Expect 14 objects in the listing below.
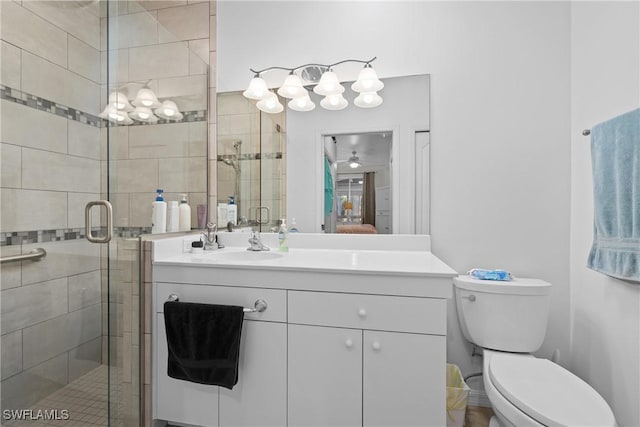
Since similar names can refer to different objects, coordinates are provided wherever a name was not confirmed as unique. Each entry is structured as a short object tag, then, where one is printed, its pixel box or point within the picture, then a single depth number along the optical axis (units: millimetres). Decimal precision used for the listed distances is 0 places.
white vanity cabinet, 1164
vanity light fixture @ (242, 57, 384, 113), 1721
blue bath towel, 1159
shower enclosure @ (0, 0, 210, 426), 1135
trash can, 1396
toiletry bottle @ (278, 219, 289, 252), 1739
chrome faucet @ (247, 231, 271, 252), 1736
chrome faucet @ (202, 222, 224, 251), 1741
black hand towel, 1254
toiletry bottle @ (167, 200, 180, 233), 1682
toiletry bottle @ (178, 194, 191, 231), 1752
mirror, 1720
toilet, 1016
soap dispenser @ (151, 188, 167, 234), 1603
